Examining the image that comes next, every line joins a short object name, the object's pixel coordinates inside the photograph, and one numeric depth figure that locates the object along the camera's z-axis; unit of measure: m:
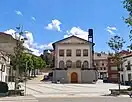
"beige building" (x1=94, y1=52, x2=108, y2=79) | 56.48
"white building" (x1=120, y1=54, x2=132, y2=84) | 31.47
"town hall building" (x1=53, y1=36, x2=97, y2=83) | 34.38
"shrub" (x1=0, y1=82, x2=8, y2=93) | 13.28
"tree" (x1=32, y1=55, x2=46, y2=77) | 39.70
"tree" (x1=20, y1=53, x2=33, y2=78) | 35.55
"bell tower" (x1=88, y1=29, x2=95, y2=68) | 41.29
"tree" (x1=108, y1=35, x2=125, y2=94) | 15.12
